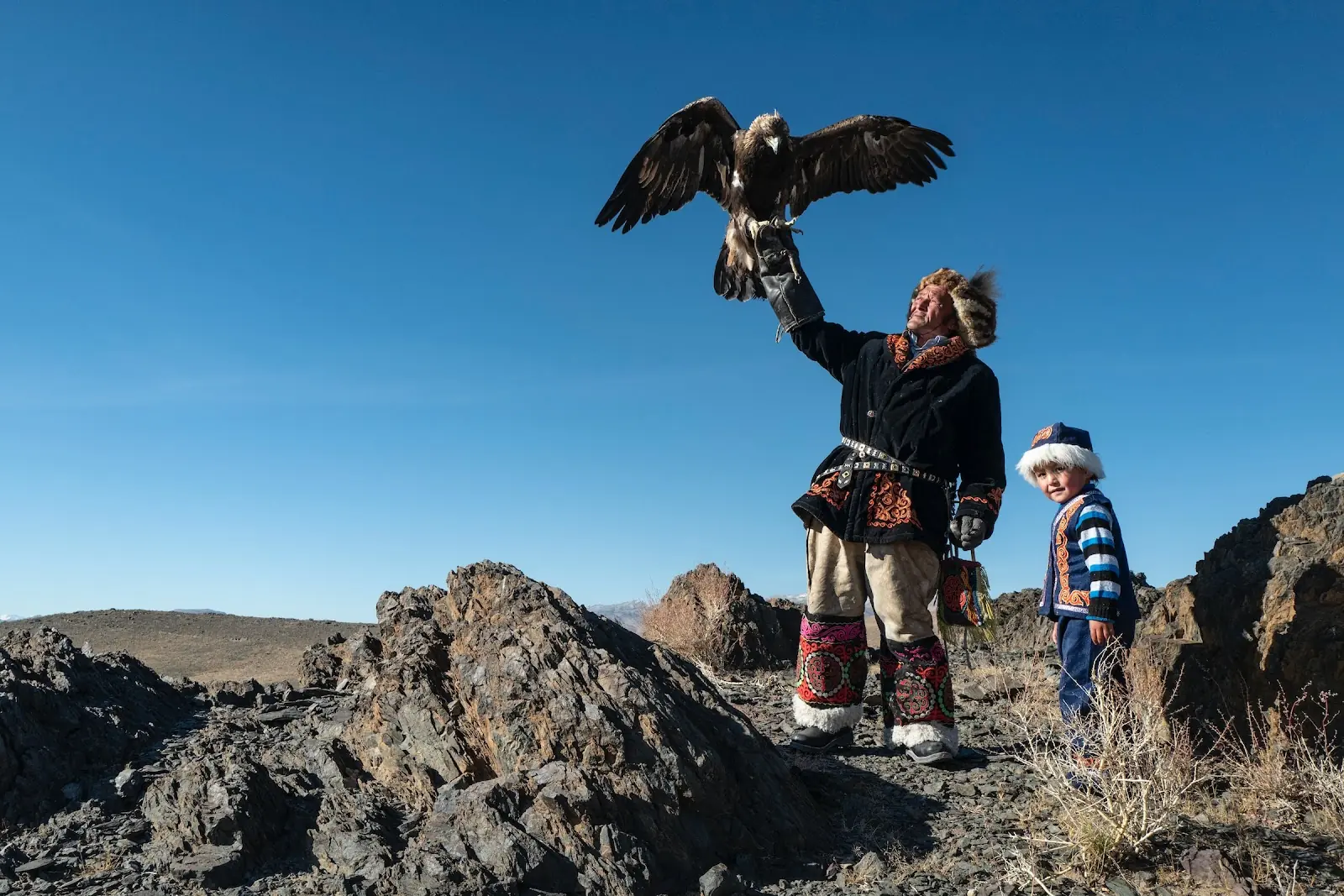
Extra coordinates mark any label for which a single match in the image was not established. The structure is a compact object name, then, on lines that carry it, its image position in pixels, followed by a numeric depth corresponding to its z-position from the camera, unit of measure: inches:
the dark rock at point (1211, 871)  133.6
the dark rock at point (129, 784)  176.7
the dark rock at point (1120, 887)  134.5
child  170.7
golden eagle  220.1
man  187.9
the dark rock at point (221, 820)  145.0
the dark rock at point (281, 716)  218.1
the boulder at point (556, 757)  130.9
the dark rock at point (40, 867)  150.6
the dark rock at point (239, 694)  241.1
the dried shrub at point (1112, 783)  140.1
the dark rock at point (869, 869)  139.6
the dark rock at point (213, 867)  141.3
